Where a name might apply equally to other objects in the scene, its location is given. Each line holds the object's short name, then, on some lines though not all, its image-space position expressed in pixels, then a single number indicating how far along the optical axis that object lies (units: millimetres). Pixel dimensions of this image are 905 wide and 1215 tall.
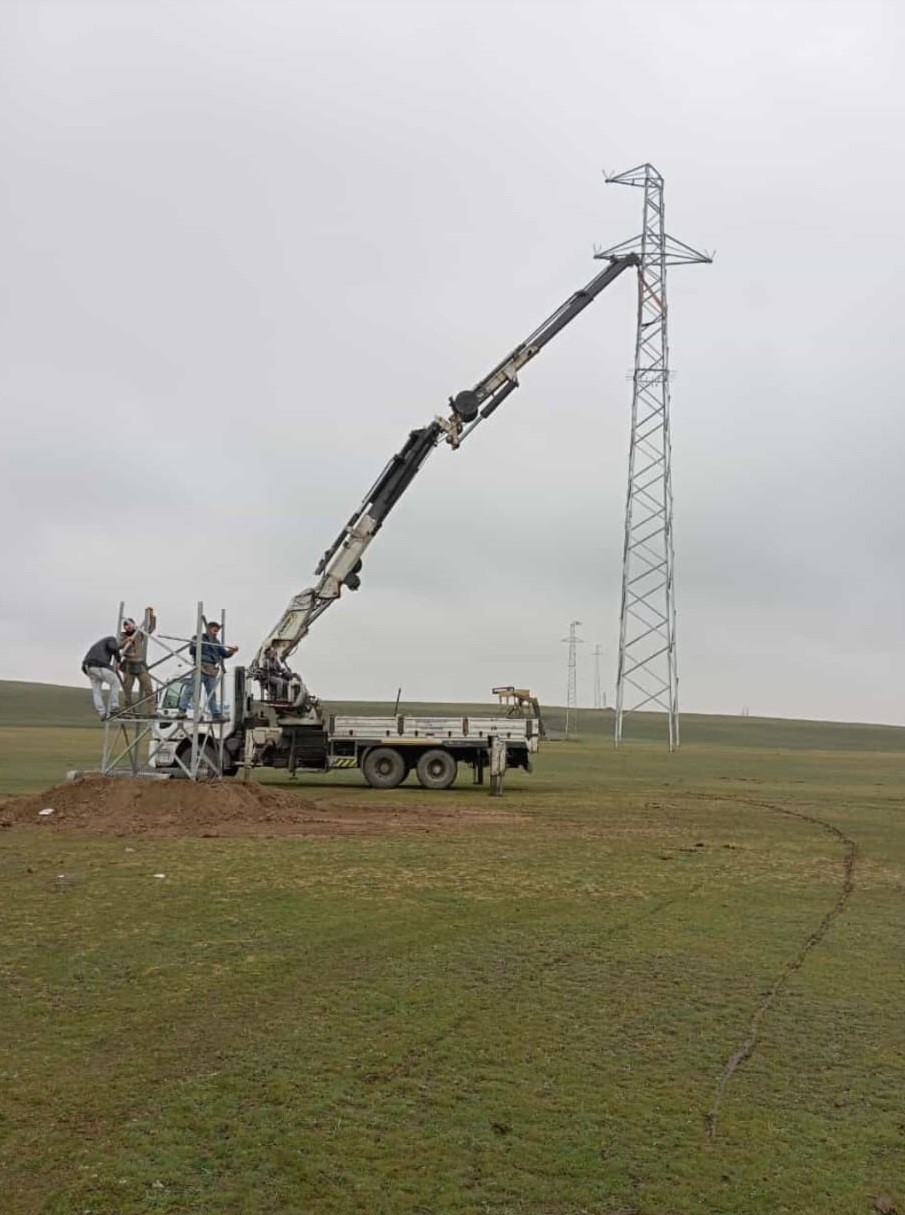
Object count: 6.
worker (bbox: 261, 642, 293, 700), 25484
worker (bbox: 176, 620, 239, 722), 18156
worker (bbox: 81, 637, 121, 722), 18250
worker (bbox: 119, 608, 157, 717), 18344
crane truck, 25250
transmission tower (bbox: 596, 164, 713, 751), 36781
